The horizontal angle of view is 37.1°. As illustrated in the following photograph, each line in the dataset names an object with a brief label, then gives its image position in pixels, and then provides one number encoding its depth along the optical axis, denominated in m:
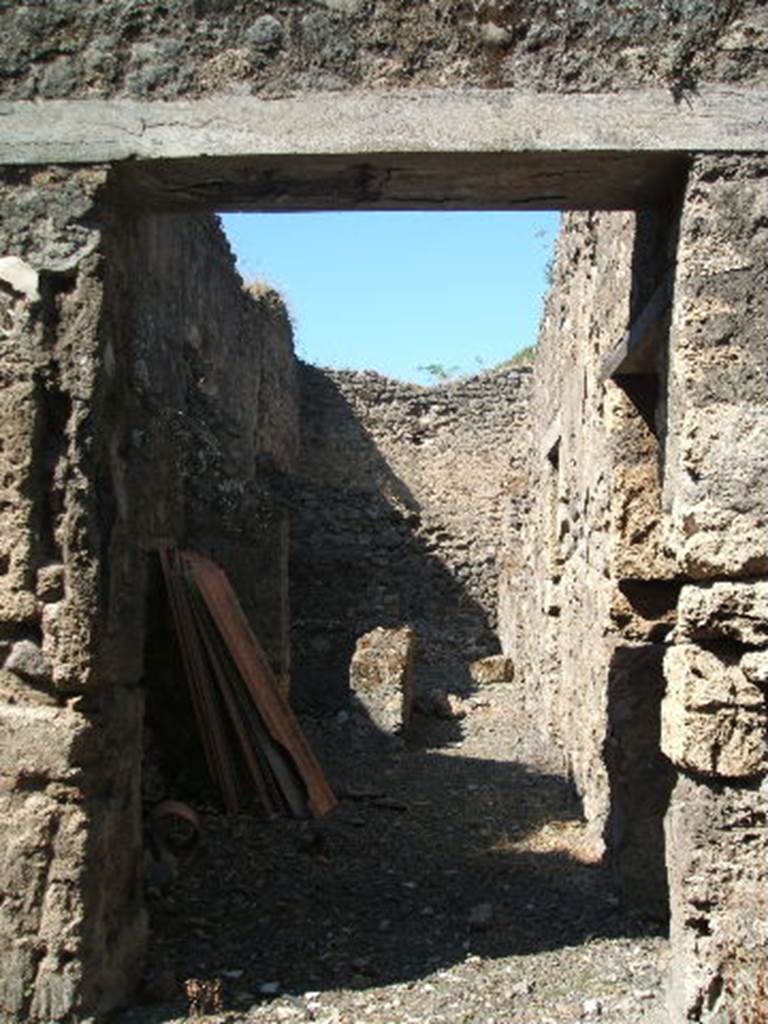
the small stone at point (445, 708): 10.96
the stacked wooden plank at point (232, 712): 6.46
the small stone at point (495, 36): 3.76
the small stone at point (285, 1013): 3.87
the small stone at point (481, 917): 4.77
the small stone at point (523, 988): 4.08
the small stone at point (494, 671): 12.82
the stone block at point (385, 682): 9.62
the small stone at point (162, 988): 3.99
